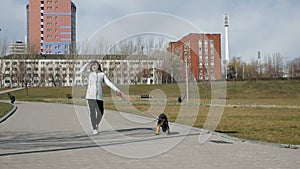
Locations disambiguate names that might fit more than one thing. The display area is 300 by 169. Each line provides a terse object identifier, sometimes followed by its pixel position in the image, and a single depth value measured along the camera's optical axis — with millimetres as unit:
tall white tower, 98750
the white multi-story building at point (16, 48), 97594
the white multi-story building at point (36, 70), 94438
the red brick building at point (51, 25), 96188
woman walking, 11844
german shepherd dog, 12020
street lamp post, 16516
